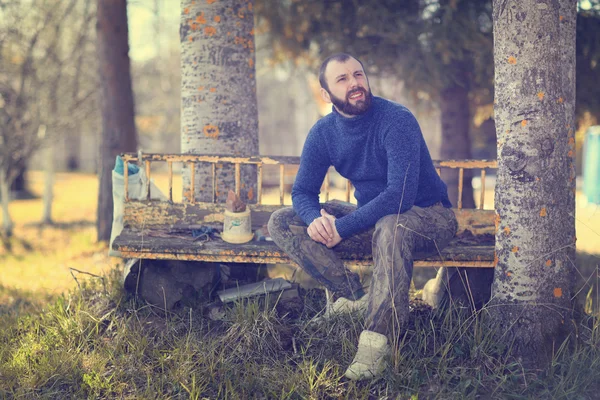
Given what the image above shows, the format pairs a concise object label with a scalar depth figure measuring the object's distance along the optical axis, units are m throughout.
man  3.31
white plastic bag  4.82
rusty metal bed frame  3.84
